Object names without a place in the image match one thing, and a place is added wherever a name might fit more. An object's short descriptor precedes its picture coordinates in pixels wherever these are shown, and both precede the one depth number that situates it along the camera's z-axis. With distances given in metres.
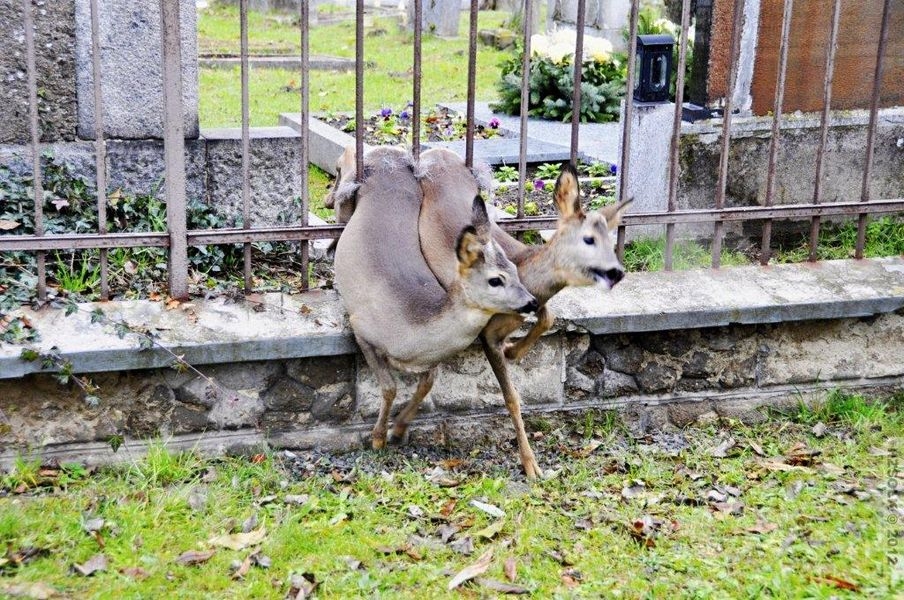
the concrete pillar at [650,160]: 6.62
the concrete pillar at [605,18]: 15.04
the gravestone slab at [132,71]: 5.95
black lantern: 6.54
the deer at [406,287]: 4.54
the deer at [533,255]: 4.71
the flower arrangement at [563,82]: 10.21
